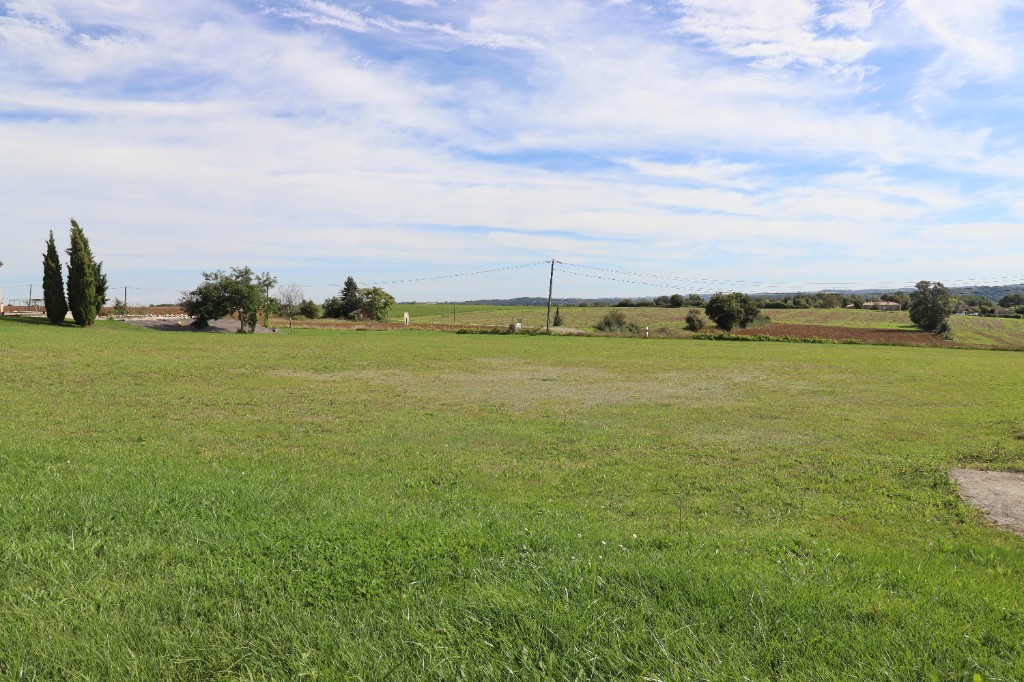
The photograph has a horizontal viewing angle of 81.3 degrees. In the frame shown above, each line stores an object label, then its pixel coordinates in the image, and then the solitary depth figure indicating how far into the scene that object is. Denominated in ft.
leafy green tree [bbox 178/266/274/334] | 154.20
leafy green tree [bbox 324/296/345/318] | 271.08
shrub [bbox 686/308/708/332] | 219.61
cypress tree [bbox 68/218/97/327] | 138.21
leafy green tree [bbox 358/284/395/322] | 255.50
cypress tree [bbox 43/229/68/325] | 139.13
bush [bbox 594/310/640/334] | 204.54
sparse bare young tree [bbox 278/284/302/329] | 245.45
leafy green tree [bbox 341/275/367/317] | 266.40
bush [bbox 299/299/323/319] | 256.52
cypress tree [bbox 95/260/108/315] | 144.56
